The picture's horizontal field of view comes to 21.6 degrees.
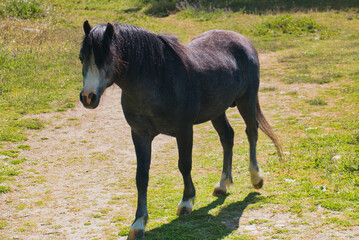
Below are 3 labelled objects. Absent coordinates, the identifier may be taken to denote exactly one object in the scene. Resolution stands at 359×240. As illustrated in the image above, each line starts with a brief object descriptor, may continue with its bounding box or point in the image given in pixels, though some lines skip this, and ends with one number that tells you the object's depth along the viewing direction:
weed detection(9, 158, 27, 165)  13.43
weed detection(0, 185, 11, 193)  11.41
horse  7.66
